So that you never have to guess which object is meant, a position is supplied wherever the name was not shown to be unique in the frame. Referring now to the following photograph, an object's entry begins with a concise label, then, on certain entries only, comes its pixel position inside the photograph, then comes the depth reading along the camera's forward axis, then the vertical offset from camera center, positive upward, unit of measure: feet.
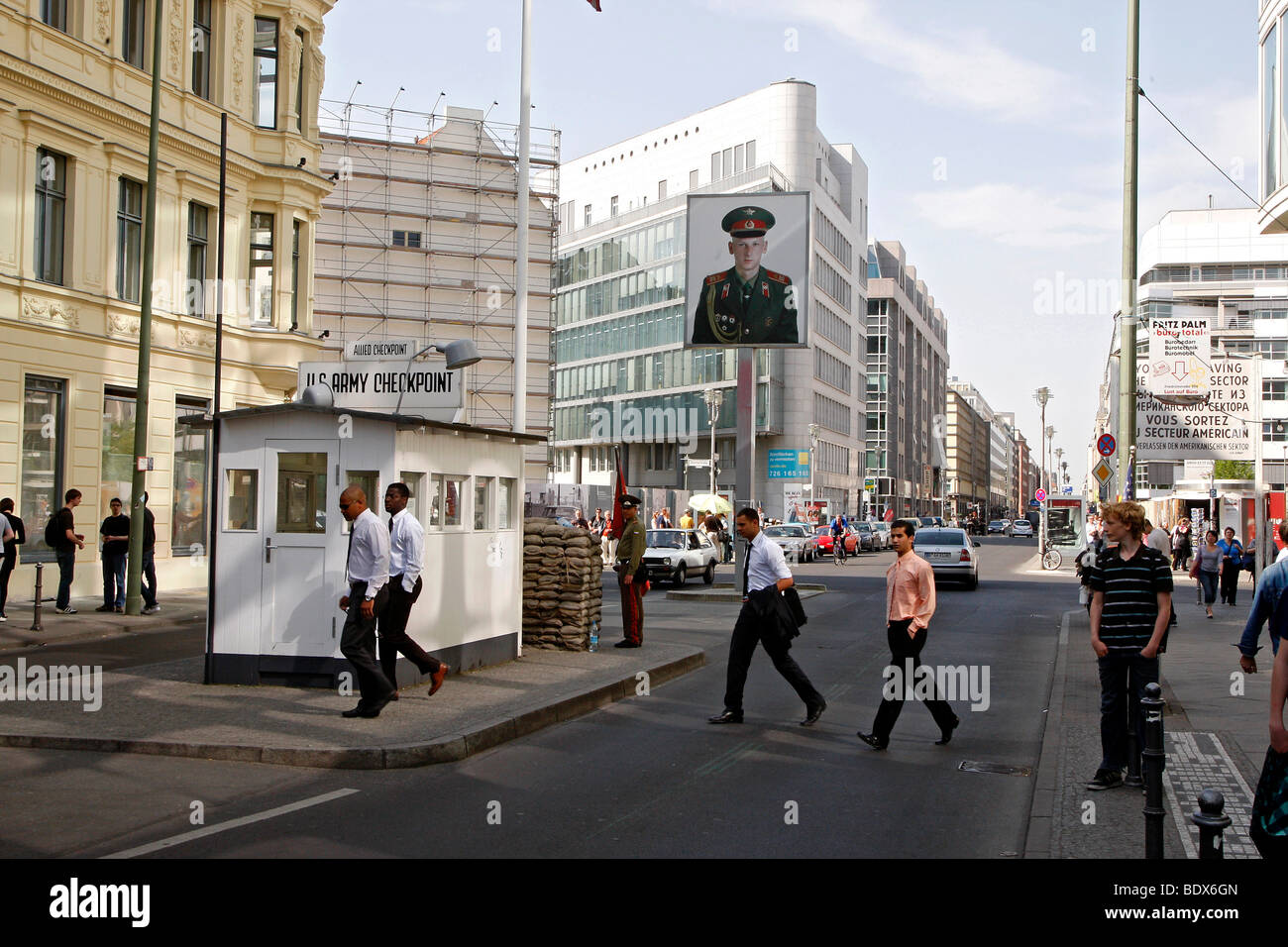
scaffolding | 175.52 +37.96
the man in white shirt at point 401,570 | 35.06 -1.81
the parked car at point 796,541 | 155.74 -3.75
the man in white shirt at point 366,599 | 33.17 -2.53
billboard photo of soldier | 83.76 +16.31
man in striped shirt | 27.02 -2.32
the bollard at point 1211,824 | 15.10 -3.76
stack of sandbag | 49.98 -3.15
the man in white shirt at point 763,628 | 35.96 -3.42
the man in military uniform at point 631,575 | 51.31 -2.73
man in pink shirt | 33.47 -2.74
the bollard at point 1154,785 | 18.01 -3.91
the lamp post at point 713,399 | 211.61 +19.17
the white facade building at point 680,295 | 262.26 +49.53
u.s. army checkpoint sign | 44.09 +4.36
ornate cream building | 72.18 +17.94
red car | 175.01 -4.11
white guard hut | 37.76 -0.78
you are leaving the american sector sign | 68.74 +5.29
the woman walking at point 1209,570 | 82.79 -3.53
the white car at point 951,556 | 103.04 -3.53
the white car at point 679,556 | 102.06 -3.91
